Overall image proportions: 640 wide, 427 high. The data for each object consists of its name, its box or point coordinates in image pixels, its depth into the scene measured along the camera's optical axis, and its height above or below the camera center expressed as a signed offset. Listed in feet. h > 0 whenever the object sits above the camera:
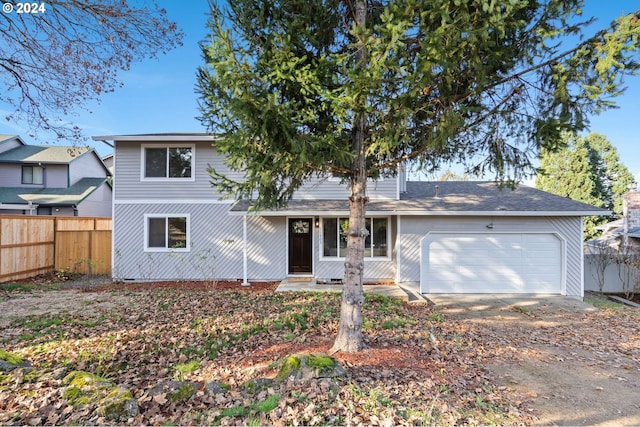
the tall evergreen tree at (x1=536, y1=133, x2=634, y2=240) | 69.51 +10.39
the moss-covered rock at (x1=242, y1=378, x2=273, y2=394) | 11.19 -6.18
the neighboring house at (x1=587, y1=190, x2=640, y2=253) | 46.02 -0.96
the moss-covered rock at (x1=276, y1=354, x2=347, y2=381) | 11.46 -5.69
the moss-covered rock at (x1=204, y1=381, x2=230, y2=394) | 11.31 -6.35
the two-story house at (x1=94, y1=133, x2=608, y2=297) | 32.78 -0.72
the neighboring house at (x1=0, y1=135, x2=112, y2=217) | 55.16 +6.06
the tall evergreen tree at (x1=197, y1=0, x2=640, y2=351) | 11.40 +5.50
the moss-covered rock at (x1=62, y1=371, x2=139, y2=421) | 9.36 -5.78
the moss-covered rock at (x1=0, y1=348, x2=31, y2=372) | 11.58 -5.74
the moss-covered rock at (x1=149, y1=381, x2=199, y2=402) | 10.75 -6.17
